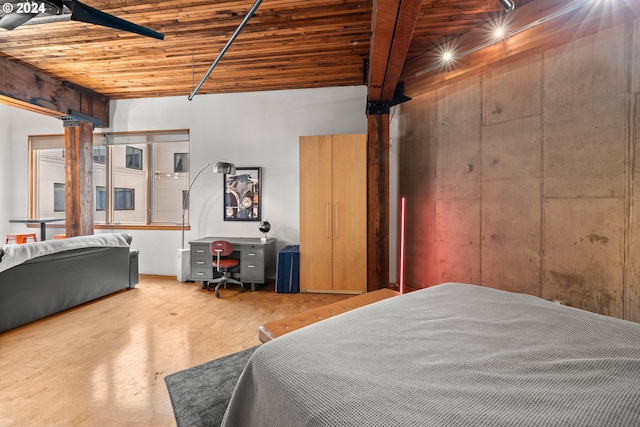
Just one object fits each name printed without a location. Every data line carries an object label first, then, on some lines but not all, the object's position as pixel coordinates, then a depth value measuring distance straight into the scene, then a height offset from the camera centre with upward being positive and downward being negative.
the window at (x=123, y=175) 5.25 +0.69
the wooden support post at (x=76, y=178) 4.79 +0.55
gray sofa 2.89 -0.78
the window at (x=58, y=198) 5.83 +0.26
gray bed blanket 0.68 -0.49
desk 4.35 -0.79
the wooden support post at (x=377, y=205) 3.78 +0.07
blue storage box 4.30 -0.96
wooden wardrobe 4.21 -0.06
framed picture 4.92 +0.28
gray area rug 1.71 -1.26
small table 4.84 -0.23
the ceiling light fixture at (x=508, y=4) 1.61 +1.21
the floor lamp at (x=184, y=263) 4.74 -0.90
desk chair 4.05 -0.78
